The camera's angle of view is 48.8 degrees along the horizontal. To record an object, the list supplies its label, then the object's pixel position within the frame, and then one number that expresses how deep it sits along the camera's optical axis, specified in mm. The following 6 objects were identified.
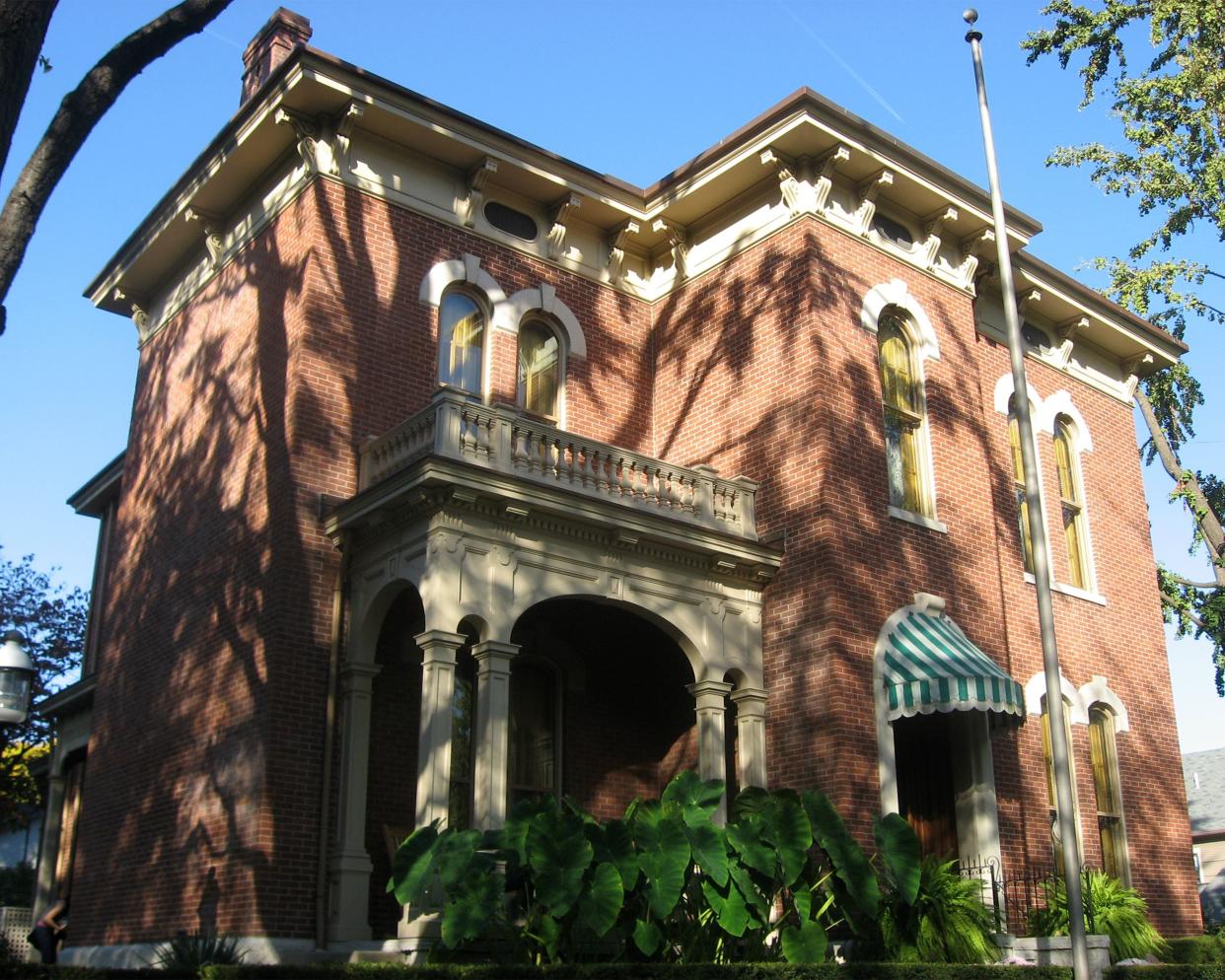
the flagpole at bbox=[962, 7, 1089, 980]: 12711
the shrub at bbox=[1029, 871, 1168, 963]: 15828
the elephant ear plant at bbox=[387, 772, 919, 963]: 11406
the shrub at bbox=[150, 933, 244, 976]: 12289
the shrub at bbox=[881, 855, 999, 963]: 13727
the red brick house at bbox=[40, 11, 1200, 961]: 14297
